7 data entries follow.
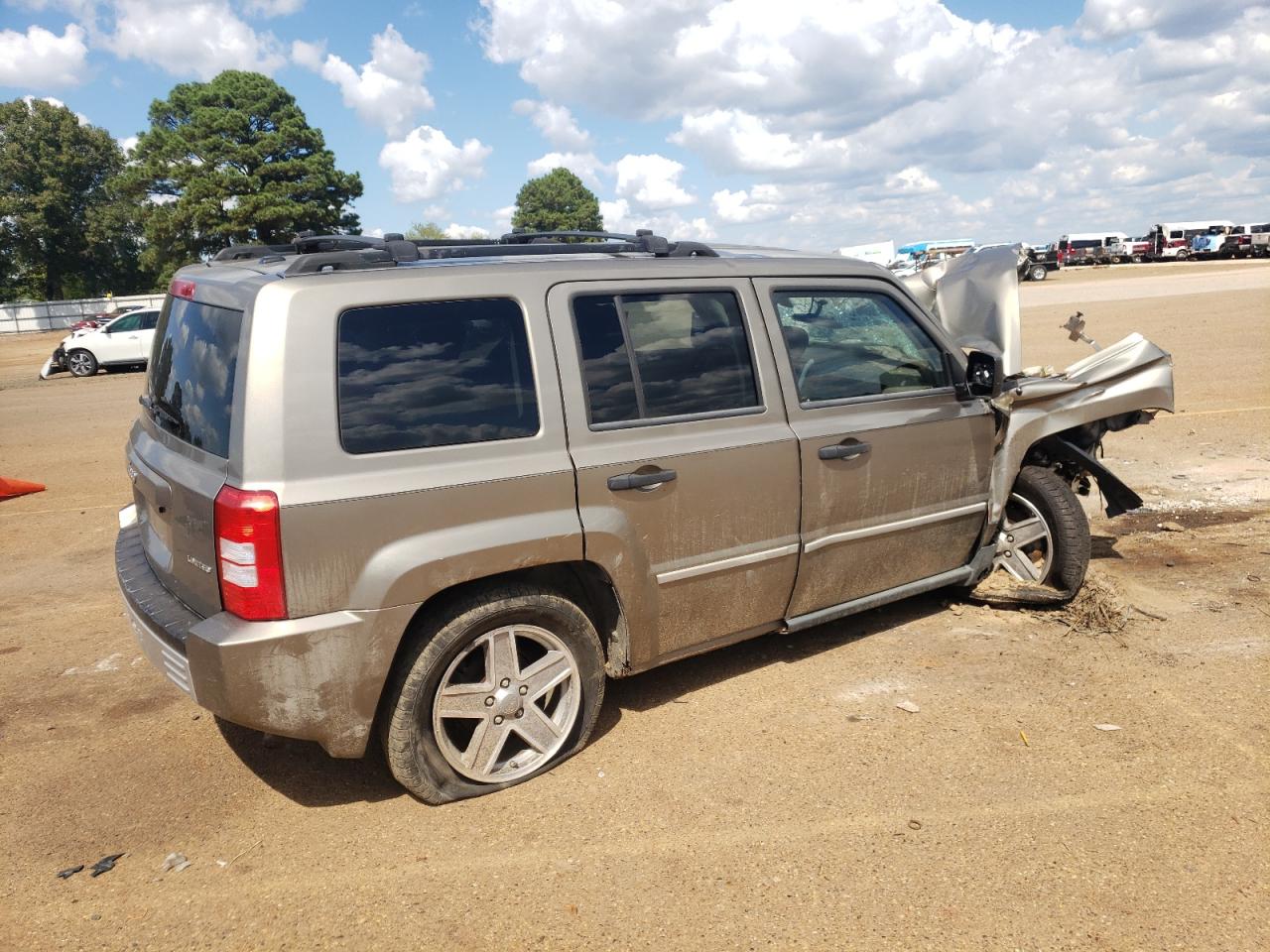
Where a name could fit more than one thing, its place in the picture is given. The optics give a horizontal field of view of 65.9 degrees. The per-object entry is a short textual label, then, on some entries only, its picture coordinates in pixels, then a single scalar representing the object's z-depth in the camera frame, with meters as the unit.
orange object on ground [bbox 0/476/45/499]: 9.04
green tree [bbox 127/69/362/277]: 56.03
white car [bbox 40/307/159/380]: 23.62
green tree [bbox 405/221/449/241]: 103.51
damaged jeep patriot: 3.10
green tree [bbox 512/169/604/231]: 122.75
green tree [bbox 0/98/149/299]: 68.44
